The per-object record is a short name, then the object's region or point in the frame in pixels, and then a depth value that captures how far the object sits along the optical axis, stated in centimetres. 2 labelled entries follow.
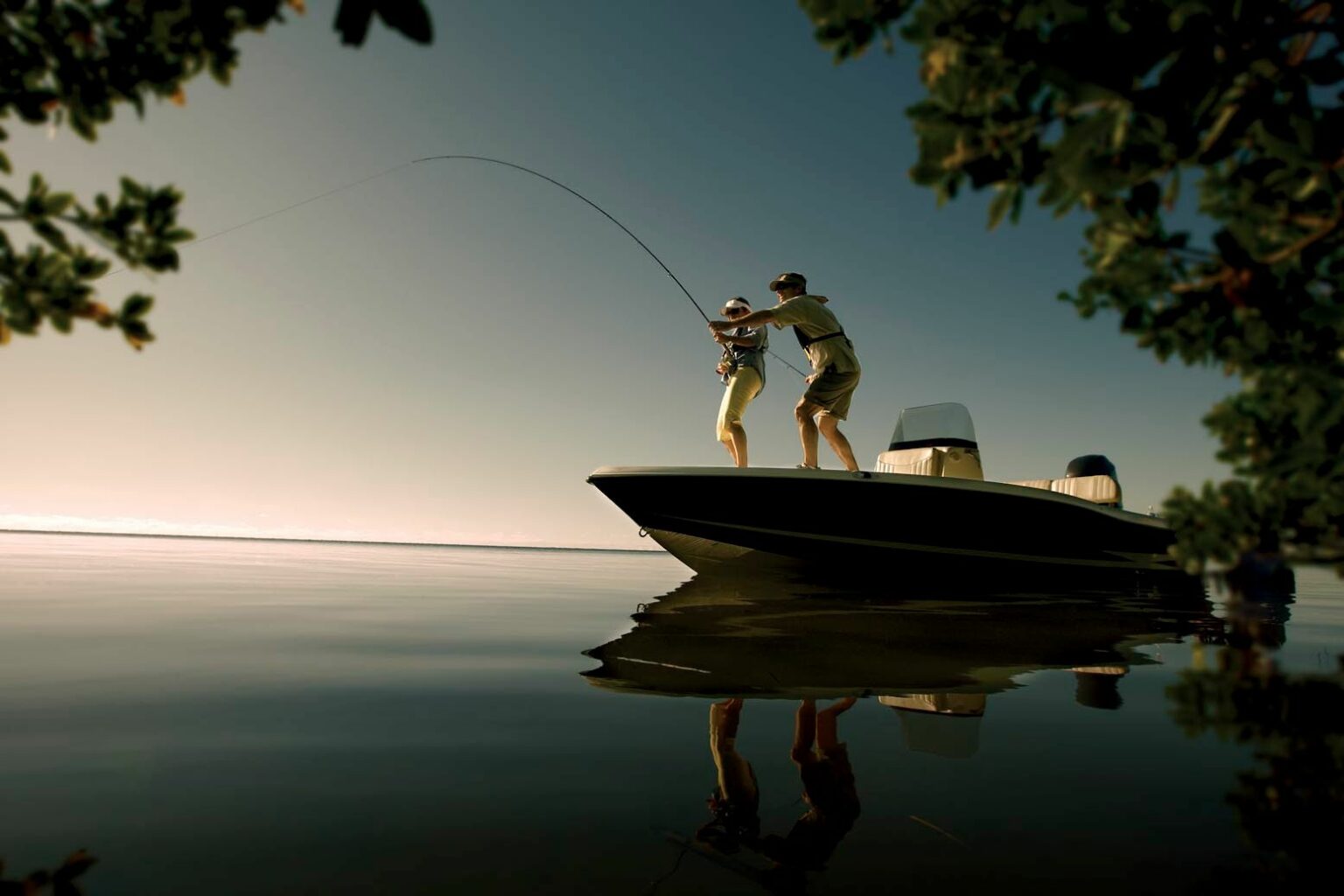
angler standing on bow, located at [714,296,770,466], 773
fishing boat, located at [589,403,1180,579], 640
